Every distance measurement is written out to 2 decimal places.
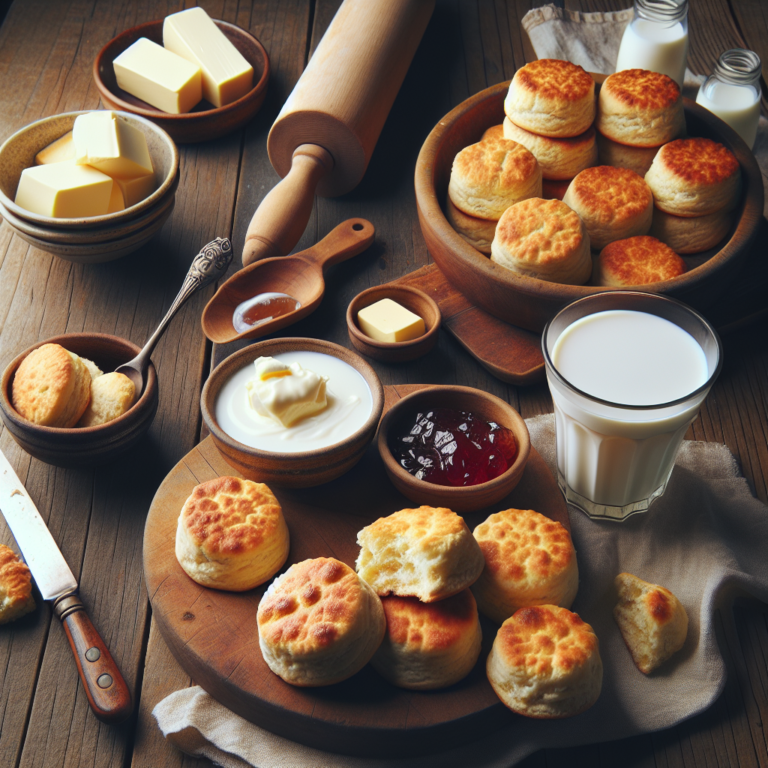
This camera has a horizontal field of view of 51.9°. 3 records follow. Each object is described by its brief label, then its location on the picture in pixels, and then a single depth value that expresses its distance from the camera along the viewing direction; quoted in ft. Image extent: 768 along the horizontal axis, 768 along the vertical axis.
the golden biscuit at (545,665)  4.60
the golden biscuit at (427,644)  4.74
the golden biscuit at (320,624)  4.58
